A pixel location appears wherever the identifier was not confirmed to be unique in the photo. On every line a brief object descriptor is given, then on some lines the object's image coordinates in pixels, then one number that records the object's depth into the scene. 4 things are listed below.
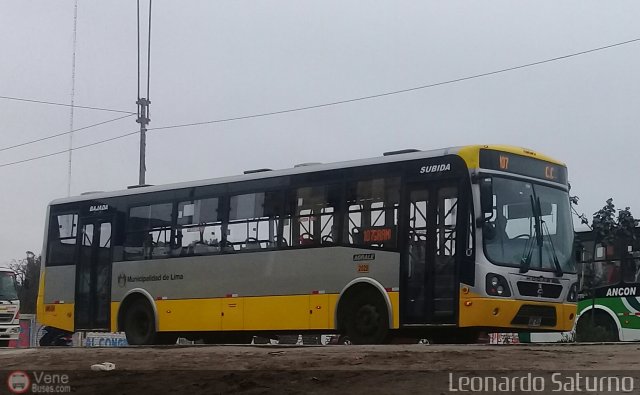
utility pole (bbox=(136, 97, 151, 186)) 33.97
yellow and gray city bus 14.79
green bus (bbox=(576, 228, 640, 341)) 25.31
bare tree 29.16
